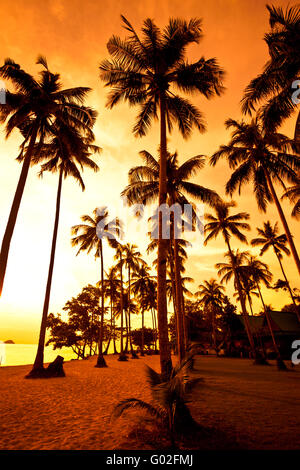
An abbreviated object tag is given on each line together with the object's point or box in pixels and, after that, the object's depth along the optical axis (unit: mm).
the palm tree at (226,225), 22422
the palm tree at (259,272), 27656
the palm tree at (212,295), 38438
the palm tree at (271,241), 24975
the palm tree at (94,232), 21578
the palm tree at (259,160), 13273
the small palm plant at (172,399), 3832
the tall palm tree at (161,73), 9133
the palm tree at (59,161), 12141
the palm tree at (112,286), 33844
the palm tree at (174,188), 13016
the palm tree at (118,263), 25014
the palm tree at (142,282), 36438
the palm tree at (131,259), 31938
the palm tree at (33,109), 9435
